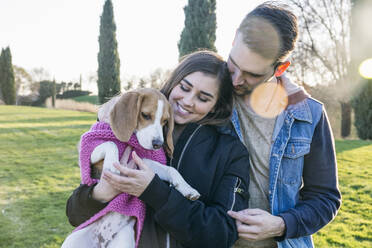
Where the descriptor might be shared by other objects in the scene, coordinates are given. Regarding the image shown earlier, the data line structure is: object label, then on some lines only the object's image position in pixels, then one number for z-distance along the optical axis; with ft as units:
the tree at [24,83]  160.79
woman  6.47
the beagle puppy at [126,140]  7.26
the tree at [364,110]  54.19
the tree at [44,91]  139.74
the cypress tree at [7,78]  120.57
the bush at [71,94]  155.33
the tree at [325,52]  69.36
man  7.39
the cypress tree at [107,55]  83.76
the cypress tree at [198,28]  46.93
